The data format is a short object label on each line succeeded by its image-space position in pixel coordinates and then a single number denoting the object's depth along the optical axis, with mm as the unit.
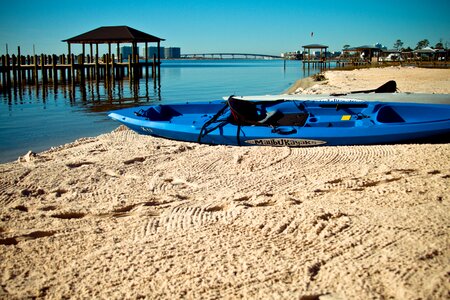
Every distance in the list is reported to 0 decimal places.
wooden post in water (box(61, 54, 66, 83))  32388
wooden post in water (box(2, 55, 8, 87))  31834
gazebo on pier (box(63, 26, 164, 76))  31984
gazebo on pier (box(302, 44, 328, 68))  43125
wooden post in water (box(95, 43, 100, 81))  32391
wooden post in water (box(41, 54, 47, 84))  29430
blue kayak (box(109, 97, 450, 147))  6500
